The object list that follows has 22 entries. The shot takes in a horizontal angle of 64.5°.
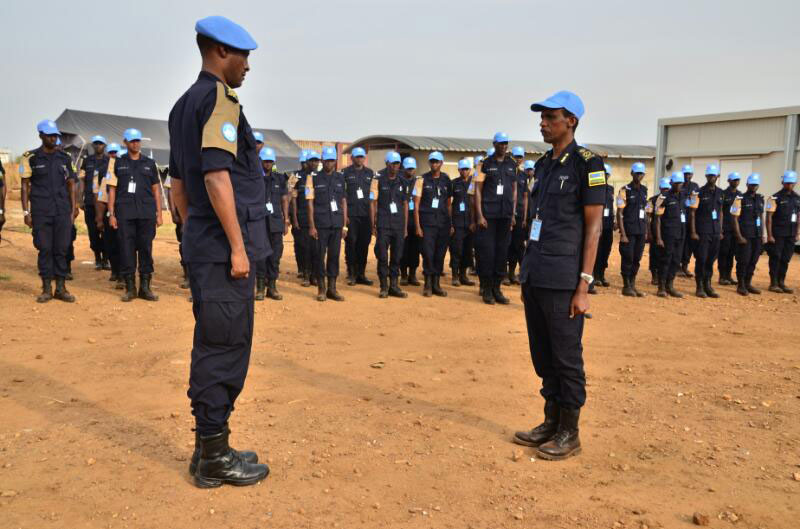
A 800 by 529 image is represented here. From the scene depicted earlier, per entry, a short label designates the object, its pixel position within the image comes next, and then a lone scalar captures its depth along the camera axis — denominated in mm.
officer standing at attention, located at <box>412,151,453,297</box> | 9875
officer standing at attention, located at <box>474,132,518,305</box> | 8961
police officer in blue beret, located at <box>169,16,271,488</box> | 2936
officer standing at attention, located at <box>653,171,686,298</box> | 10250
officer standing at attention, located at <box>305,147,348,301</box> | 9086
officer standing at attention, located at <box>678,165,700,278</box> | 10672
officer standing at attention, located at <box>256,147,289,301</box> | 8984
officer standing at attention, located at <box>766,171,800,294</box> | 11070
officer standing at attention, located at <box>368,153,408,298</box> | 9539
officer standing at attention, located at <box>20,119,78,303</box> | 8023
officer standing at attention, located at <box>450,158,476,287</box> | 10594
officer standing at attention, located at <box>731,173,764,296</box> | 10922
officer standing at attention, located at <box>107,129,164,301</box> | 8383
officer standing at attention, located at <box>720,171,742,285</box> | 11258
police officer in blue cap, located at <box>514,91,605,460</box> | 3660
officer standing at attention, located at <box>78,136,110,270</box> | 10635
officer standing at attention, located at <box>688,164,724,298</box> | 10562
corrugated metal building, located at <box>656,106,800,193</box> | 15250
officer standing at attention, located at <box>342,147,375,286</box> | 10508
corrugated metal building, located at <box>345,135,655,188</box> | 26516
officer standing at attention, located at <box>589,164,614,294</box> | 10812
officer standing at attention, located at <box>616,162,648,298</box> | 10242
